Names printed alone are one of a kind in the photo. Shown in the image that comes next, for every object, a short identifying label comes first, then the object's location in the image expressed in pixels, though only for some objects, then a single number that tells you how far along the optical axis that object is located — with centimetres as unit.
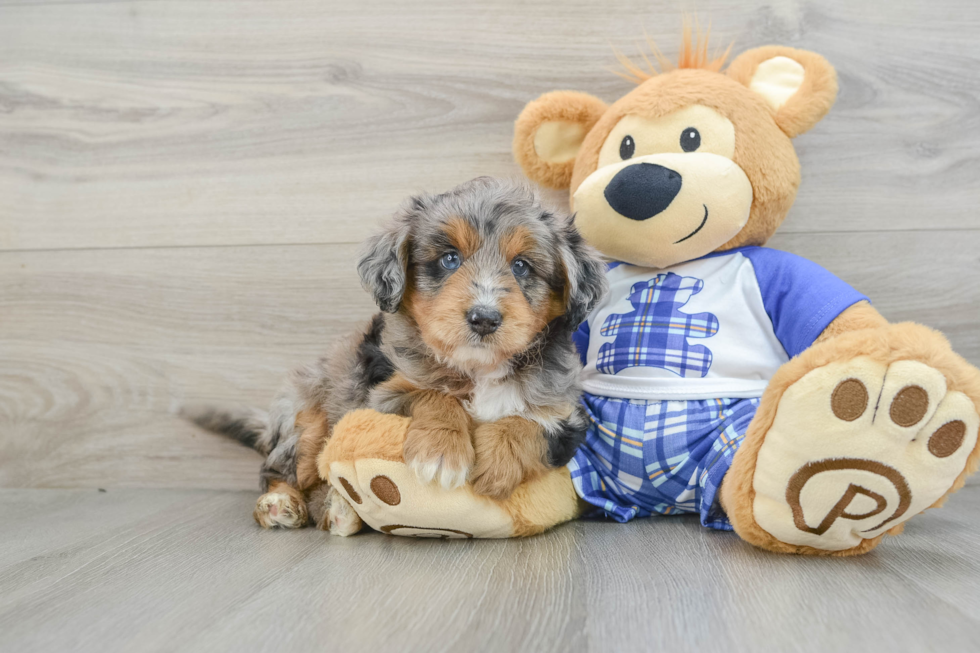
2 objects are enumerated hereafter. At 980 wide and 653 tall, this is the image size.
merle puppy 57
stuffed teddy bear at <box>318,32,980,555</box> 53
